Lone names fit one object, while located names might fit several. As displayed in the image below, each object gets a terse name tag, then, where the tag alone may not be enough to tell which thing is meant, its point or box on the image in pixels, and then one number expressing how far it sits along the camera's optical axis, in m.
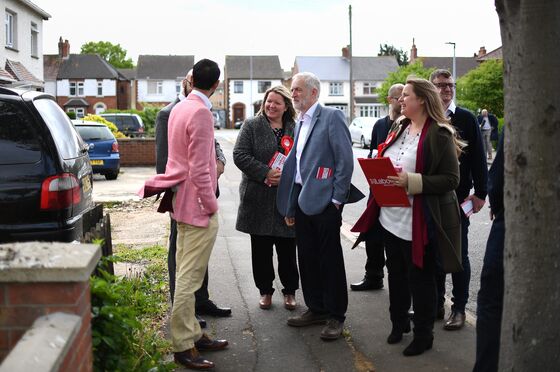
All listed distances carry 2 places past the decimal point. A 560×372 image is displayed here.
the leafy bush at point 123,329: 3.95
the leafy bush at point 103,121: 27.42
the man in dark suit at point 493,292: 4.12
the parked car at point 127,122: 36.69
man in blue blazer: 5.75
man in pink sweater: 4.88
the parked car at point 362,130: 39.22
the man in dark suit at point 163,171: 5.84
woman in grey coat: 6.48
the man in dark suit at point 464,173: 5.92
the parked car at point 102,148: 20.58
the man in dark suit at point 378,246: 7.05
